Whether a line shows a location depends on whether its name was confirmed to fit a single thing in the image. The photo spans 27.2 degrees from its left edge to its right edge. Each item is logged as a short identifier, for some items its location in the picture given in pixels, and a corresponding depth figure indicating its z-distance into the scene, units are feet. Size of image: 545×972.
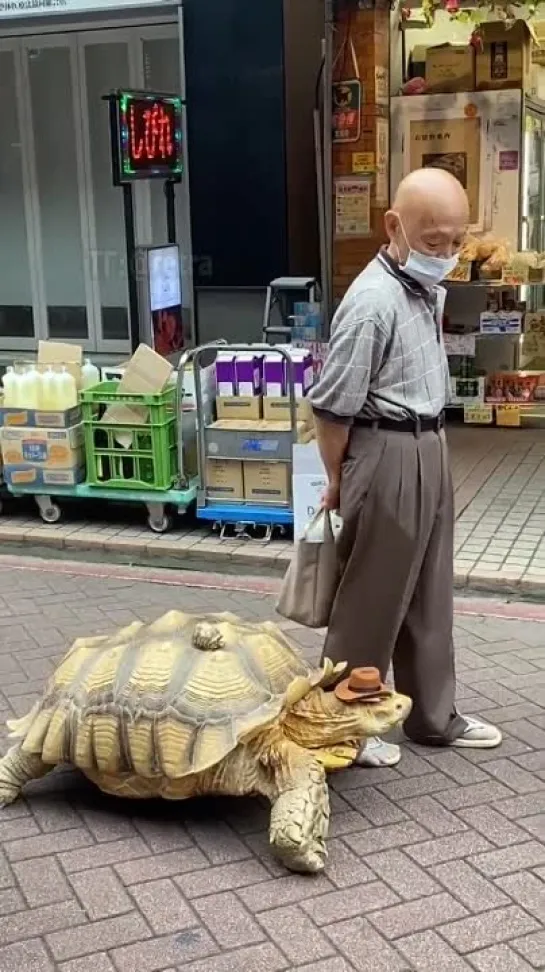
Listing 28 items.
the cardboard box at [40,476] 23.07
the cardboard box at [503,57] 30.50
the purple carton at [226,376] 22.22
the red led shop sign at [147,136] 26.18
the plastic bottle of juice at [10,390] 23.17
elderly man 12.01
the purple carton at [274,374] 21.90
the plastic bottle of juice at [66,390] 22.89
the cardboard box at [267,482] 21.89
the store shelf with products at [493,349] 31.07
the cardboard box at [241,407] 22.17
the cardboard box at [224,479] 22.15
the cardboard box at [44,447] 22.89
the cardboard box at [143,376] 22.07
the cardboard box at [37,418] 22.84
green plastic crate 22.04
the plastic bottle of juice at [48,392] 22.94
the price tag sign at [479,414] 31.45
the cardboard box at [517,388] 31.68
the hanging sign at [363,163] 31.48
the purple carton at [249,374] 22.11
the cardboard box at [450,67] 31.01
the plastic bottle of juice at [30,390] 23.04
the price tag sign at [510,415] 31.24
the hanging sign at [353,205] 31.91
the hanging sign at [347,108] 30.99
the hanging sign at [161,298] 26.48
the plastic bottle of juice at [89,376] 23.45
